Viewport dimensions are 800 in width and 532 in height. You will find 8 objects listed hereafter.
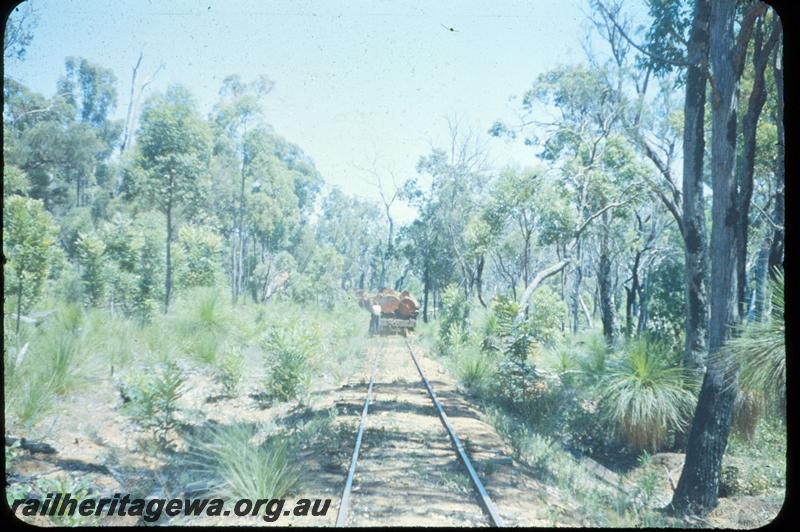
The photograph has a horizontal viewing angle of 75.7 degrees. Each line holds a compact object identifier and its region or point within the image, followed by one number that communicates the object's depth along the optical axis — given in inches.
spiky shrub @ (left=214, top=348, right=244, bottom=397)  386.9
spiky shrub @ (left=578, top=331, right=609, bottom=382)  347.6
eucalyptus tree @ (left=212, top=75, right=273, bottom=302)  996.6
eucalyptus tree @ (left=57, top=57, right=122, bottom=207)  1051.3
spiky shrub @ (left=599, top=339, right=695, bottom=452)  283.7
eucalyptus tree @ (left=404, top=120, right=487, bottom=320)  1114.1
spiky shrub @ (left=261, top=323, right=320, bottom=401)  390.9
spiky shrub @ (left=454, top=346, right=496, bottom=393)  480.4
